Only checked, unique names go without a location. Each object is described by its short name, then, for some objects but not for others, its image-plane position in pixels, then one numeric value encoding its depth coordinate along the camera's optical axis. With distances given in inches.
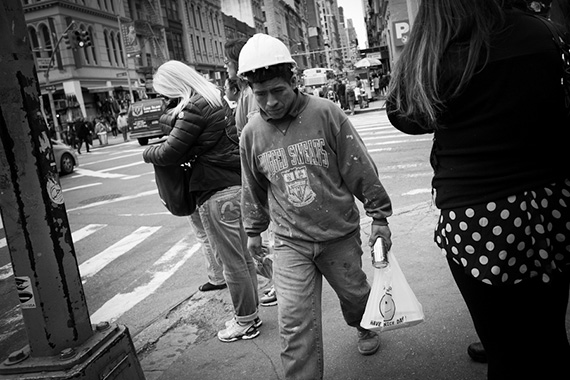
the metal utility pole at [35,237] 90.5
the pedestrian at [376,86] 1758.1
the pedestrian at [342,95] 1103.0
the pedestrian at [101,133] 1172.6
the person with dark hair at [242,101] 166.1
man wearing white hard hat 100.3
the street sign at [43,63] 1210.0
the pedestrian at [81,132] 994.8
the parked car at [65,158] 652.6
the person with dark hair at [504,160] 66.4
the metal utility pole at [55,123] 1350.9
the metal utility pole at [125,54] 1664.6
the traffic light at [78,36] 1091.3
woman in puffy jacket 141.7
